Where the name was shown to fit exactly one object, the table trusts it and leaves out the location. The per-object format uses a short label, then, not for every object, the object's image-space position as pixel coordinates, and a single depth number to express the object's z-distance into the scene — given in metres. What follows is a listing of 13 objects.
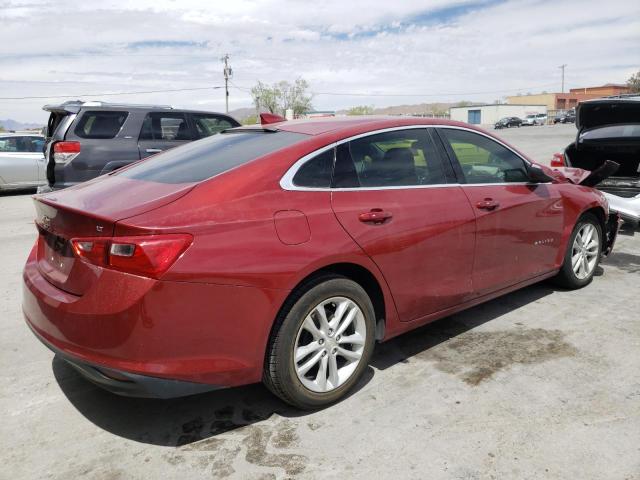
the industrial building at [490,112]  92.94
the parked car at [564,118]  66.75
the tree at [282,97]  73.56
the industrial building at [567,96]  102.38
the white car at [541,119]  68.81
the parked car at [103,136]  8.23
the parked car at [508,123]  64.46
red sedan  2.55
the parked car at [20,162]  13.85
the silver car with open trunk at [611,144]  7.49
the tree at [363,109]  80.15
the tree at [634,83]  85.94
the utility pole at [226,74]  68.25
